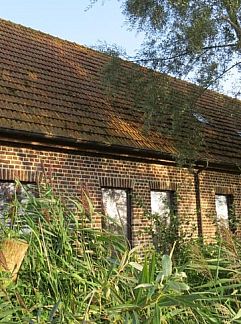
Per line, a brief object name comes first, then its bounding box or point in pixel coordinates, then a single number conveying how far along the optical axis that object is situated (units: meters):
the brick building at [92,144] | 10.38
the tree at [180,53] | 11.49
